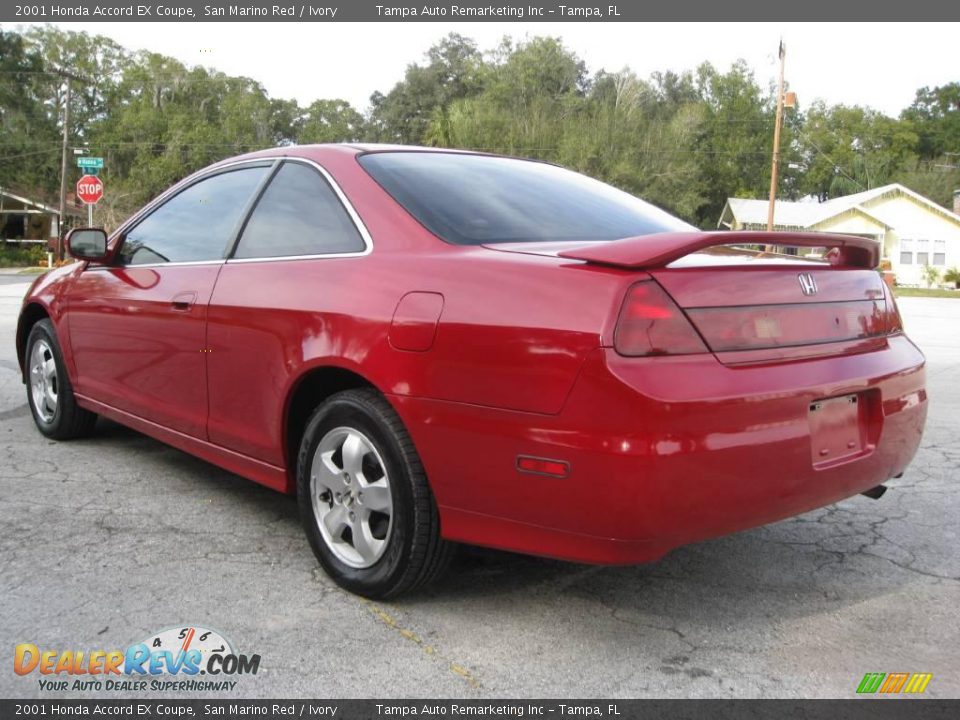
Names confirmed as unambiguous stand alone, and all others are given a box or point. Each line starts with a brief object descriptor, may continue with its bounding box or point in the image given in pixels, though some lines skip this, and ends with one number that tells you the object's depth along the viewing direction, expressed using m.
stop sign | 22.94
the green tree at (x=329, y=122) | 76.17
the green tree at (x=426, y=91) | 69.69
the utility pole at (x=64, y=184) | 42.09
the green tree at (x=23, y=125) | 53.06
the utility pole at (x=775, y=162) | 31.67
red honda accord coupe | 2.31
